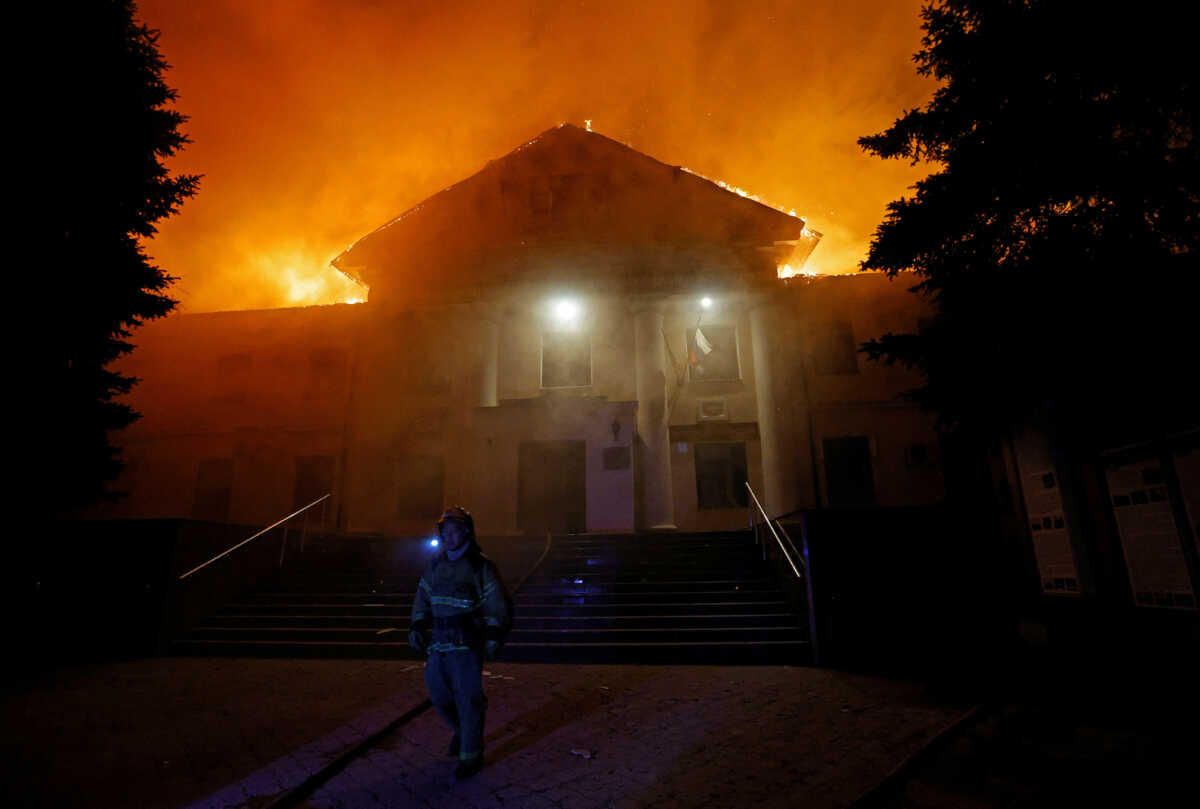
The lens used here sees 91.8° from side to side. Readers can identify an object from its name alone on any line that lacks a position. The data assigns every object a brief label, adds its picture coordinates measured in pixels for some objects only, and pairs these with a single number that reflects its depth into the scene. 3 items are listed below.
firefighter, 4.17
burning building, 15.14
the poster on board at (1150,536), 5.85
